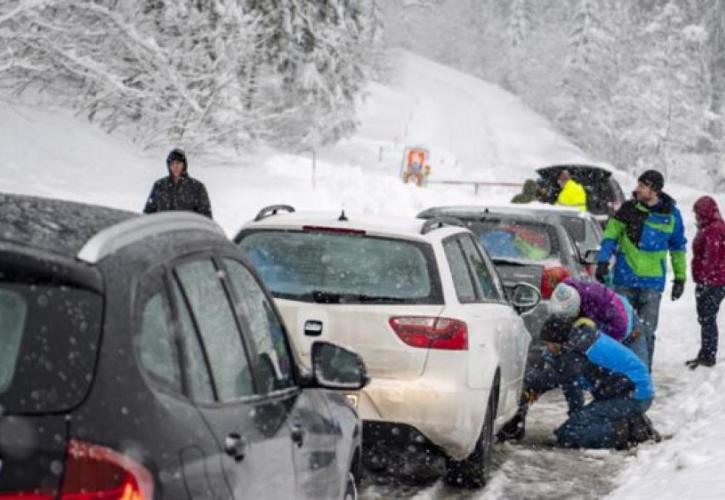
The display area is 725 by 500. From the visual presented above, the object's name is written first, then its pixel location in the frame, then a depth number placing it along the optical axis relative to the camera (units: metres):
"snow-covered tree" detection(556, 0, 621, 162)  75.12
